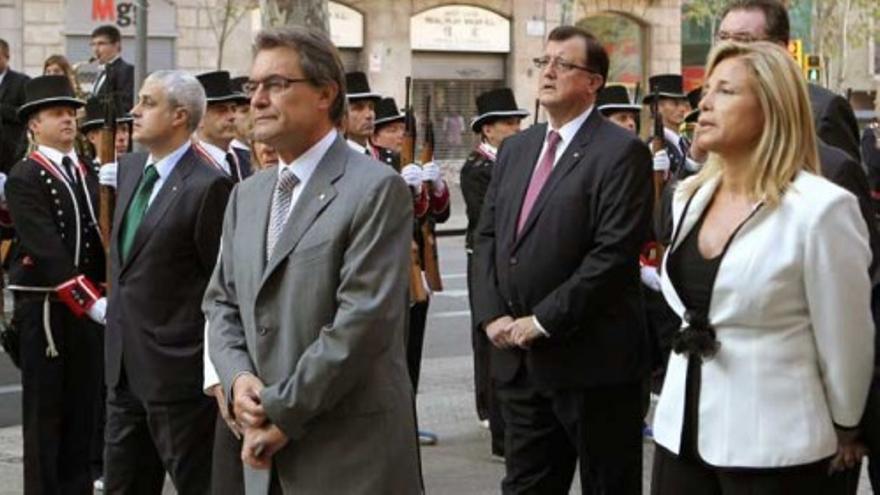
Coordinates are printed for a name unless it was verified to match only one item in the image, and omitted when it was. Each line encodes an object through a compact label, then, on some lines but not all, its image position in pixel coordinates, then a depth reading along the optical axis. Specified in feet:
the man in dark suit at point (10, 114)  47.37
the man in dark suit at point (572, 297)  21.75
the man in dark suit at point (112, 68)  53.06
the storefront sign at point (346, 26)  116.78
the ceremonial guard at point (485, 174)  32.22
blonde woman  15.62
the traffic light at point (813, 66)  97.82
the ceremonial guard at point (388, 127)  35.42
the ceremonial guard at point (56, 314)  26.43
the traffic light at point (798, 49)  82.69
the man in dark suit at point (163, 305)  22.00
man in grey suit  15.76
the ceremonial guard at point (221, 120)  29.09
